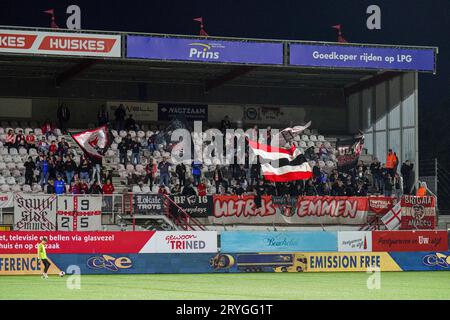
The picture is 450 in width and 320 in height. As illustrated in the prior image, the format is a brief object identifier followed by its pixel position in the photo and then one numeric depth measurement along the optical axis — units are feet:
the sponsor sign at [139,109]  180.96
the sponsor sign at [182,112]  184.24
